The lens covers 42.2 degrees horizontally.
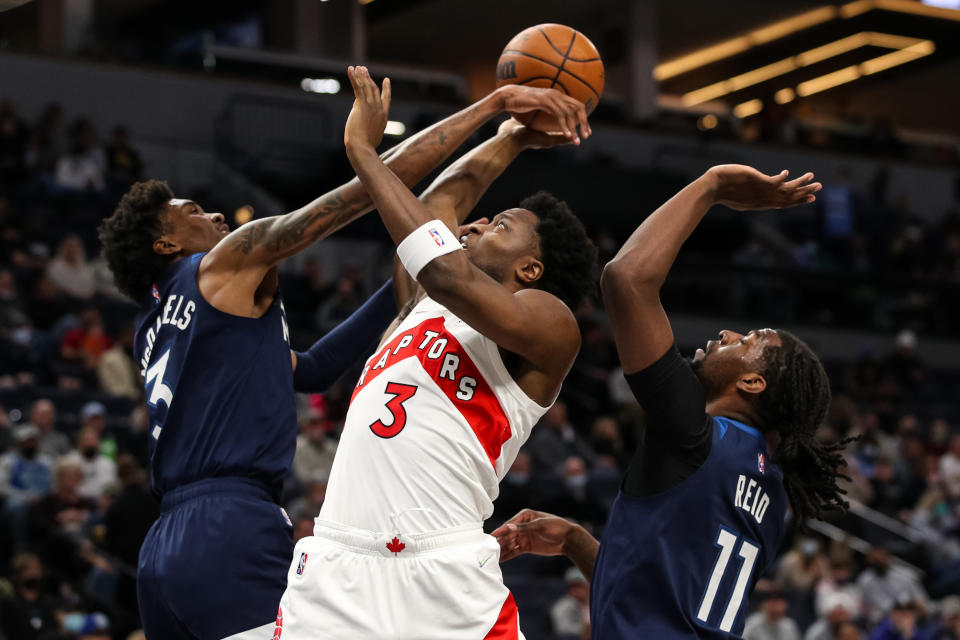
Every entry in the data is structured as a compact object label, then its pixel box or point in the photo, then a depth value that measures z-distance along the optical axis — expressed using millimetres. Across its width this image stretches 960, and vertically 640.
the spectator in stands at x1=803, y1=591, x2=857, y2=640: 10914
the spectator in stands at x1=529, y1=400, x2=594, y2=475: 12703
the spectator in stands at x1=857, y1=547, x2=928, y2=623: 12039
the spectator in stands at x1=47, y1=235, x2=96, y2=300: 13227
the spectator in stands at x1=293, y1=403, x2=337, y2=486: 11013
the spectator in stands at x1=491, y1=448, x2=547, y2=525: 11117
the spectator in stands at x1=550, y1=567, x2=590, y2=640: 10047
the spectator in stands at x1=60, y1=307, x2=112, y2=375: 12234
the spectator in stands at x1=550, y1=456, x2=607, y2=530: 11500
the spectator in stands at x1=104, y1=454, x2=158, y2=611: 9023
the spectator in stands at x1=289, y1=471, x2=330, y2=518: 9711
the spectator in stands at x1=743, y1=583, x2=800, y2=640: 10680
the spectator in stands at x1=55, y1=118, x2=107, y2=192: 15258
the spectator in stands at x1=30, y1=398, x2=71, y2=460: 10312
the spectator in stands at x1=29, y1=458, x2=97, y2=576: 8992
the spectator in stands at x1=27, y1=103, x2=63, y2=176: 15586
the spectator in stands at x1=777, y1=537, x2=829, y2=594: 12000
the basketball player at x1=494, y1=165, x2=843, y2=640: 3369
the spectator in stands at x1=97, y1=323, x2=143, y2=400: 11930
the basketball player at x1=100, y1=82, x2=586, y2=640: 3781
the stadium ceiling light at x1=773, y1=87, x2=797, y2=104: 26078
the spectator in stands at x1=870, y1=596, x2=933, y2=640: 11078
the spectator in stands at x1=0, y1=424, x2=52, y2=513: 9656
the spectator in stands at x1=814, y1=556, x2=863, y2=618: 11434
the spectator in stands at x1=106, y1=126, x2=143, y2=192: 15750
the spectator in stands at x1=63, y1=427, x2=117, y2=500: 9977
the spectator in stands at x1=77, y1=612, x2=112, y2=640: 7902
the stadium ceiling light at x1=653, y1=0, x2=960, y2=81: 21969
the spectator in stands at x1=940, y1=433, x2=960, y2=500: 14570
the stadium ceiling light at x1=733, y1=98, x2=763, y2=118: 26297
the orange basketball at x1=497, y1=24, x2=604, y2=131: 4227
